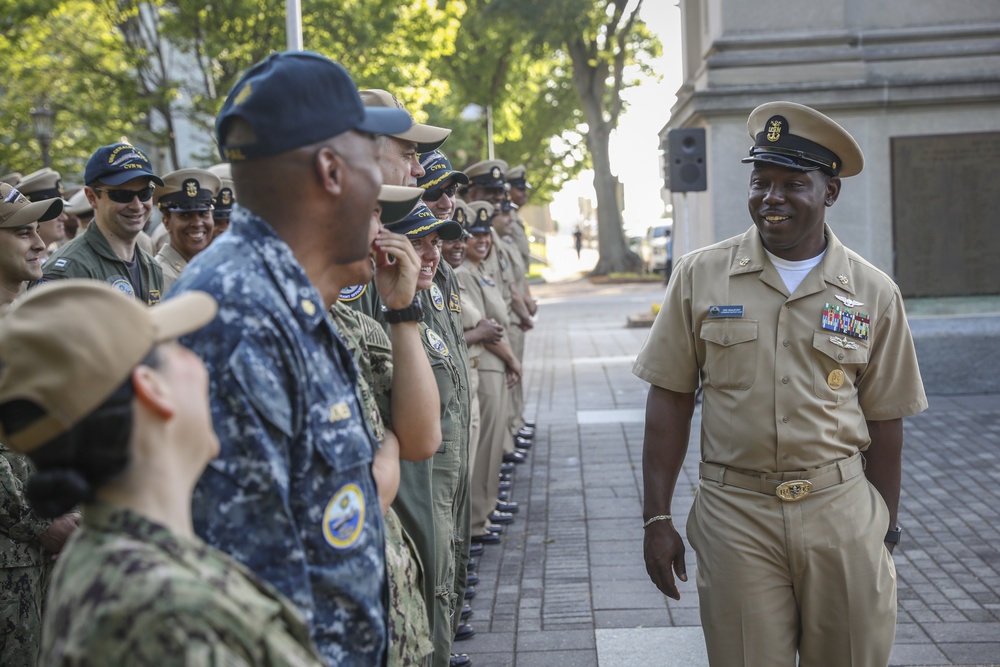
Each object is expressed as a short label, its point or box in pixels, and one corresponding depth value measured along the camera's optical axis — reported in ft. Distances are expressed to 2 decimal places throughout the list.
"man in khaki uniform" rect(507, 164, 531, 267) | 39.75
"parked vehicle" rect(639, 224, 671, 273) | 115.85
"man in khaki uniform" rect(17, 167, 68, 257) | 24.41
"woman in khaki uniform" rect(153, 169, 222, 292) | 21.39
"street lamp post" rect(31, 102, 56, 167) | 59.81
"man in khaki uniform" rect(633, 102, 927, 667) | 11.02
